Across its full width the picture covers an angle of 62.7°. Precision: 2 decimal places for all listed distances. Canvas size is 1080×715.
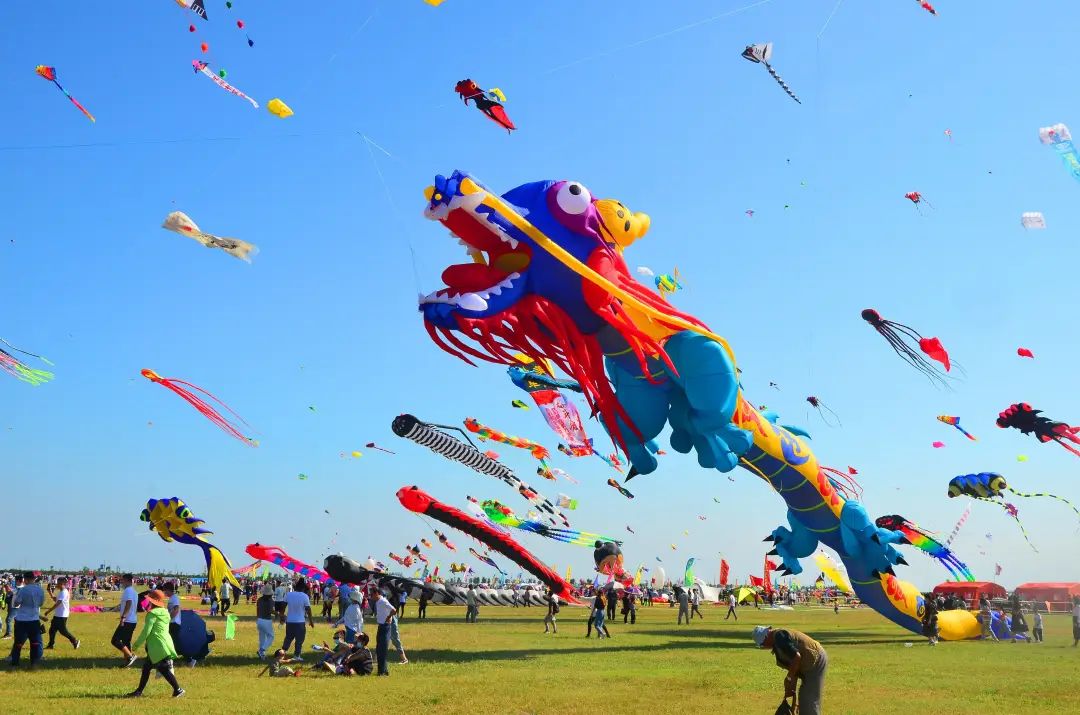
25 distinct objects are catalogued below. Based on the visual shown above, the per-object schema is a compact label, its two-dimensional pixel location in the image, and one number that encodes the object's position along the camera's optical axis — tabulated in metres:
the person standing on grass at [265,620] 15.63
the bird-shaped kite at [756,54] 17.11
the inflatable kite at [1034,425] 21.36
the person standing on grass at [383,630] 13.81
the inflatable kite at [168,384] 18.72
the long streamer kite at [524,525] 38.12
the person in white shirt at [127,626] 13.72
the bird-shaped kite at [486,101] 15.27
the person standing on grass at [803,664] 7.83
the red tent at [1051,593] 51.03
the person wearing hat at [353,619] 14.15
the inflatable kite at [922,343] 19.34
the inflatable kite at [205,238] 13.07
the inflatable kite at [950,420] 27.24
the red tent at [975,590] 43.69
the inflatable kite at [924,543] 25.70
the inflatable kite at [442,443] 26.31
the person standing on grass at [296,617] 14.45
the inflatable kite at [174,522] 26.83
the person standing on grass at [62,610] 15.46
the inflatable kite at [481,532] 33.16
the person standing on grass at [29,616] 13.08
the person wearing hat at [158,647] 10.73
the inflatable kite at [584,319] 14.98
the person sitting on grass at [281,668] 13.28
